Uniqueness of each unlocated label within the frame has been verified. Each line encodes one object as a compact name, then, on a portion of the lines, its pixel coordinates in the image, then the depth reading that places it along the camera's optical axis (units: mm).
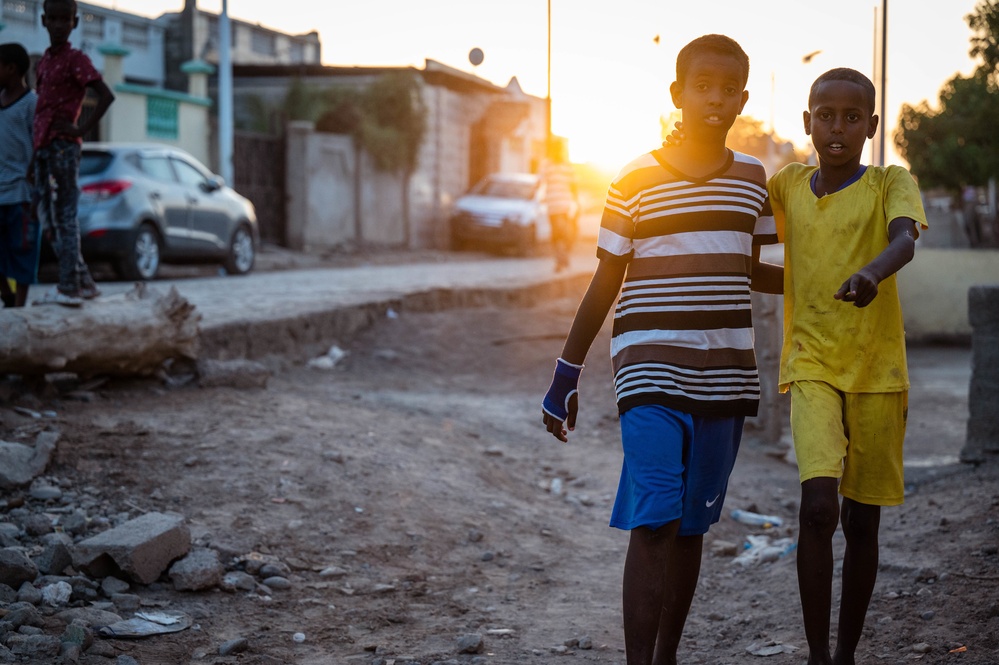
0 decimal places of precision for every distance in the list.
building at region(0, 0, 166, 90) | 21981
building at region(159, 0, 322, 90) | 28562
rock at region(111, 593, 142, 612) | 3686
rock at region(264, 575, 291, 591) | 4102
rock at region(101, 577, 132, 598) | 3785
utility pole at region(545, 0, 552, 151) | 19328
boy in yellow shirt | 2840
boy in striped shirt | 2668
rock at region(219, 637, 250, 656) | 3443
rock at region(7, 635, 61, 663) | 3139
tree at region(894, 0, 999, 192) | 19328
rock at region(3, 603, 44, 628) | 3342
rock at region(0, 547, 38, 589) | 3674
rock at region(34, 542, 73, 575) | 3838
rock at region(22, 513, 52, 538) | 4227
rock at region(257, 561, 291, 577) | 4176
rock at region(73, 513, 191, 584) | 3855
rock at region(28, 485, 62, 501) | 4547
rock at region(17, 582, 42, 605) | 3557
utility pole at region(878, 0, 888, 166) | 13469
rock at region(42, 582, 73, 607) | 3608
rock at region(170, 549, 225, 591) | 3905
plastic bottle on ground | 5797
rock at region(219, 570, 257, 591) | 3982
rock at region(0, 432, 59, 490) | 4555
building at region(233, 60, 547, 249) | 22453
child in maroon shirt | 5910
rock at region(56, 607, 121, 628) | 3459
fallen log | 5461
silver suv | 12086
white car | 23234
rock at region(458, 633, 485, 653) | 3561
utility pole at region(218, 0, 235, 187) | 19812
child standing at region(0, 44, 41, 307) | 6031
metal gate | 20938
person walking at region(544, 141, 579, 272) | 17141
